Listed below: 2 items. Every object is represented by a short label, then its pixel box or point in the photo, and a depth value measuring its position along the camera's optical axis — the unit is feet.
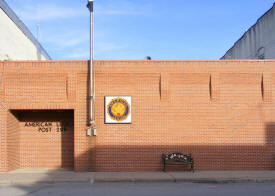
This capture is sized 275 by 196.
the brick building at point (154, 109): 53.47
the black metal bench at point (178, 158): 52.29
